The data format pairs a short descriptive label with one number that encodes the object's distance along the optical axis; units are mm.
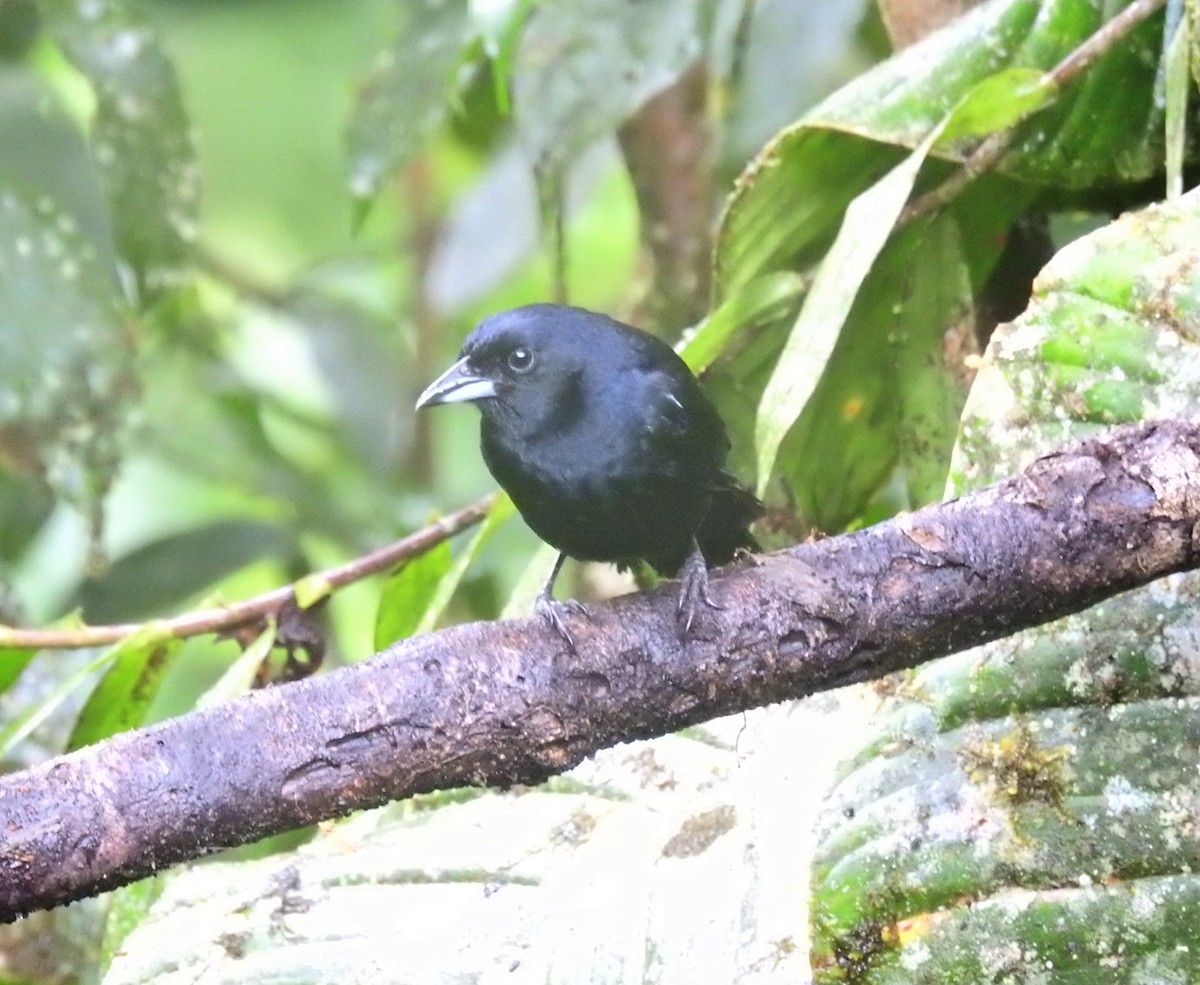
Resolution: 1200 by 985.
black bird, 4293
